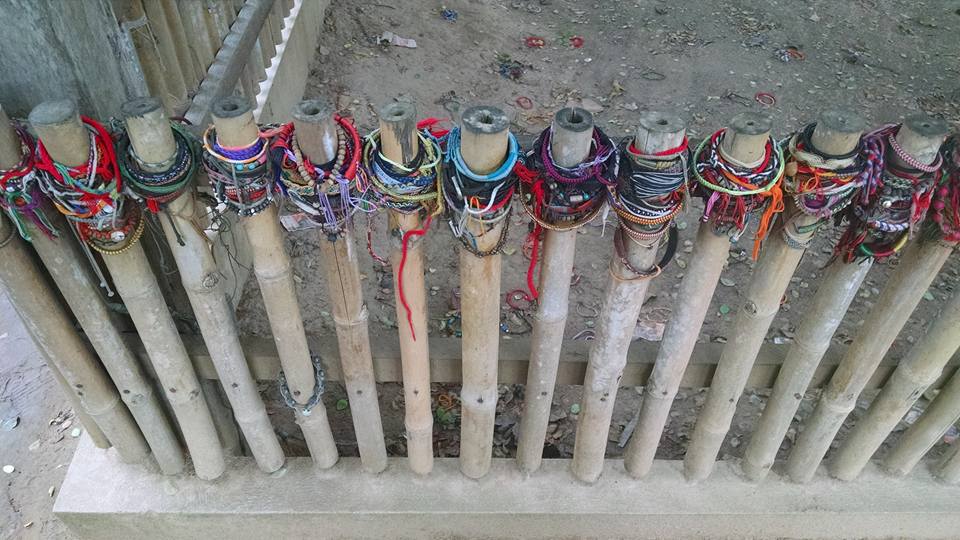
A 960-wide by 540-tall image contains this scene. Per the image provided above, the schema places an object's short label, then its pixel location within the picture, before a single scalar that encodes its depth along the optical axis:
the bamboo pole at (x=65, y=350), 1.95
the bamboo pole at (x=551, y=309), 1.68
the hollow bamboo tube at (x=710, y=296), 1.67
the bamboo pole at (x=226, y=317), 1.65
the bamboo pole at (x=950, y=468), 2.76
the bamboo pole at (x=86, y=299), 1.61
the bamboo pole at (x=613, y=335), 1.69
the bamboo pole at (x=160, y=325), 1.65
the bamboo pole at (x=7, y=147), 1.62
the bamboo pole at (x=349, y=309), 1.67
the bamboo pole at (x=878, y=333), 1.72
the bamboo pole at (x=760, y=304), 1.70
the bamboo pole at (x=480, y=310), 1.65
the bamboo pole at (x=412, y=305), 1.67
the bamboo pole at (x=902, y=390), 2.28
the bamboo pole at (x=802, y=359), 2.14
